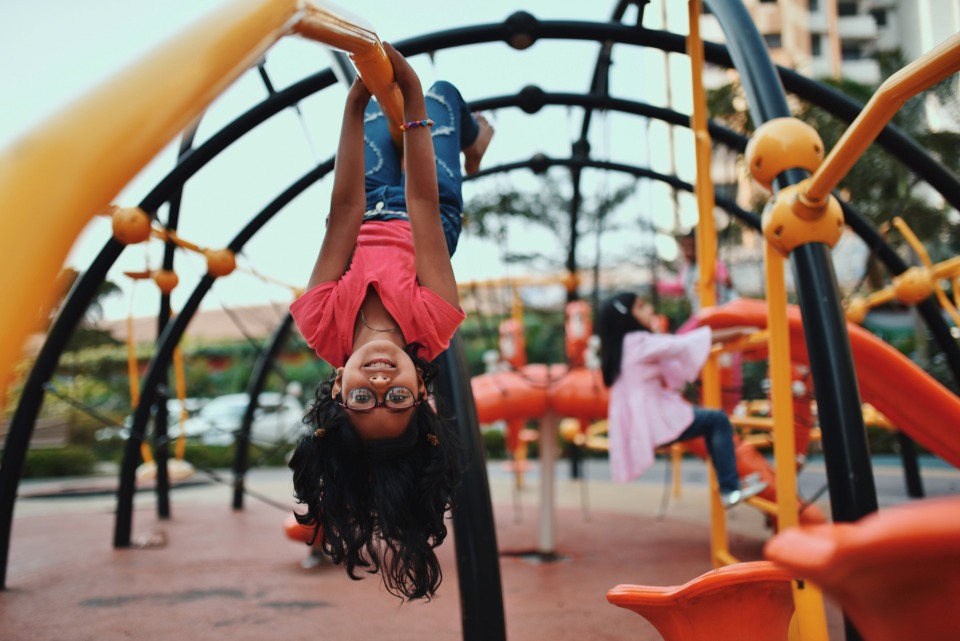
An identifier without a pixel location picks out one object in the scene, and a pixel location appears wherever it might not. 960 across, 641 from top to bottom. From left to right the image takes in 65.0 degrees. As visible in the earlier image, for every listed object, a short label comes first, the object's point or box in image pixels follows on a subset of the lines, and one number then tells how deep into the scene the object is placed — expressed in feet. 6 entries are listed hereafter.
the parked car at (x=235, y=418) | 52.80
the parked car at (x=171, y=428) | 46.22
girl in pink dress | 12.75
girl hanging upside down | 7.12
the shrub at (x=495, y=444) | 49.26
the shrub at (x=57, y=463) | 45.37
